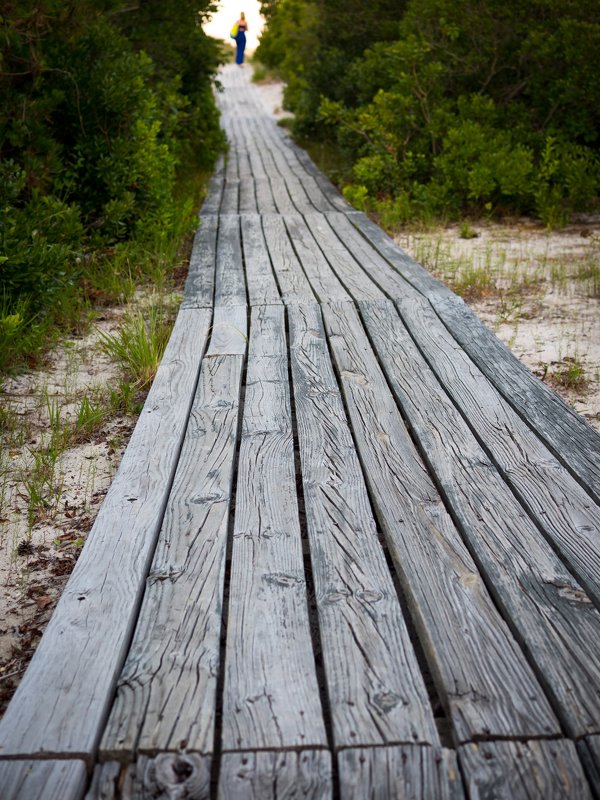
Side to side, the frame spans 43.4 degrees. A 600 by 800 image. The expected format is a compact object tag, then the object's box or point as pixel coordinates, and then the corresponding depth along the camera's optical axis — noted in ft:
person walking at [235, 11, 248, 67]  79.10
